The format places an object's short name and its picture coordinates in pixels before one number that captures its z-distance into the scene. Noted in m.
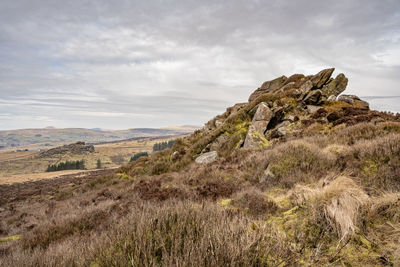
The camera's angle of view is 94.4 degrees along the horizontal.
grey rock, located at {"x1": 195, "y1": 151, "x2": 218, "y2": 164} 12.30
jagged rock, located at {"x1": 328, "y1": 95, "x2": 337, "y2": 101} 16.73
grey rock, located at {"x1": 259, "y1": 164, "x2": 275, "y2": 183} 6.16
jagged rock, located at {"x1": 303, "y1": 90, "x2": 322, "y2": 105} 15.17
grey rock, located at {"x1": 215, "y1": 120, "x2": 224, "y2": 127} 19.92
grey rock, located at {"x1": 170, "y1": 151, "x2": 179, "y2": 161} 16.49
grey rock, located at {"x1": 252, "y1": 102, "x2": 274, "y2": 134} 13.92
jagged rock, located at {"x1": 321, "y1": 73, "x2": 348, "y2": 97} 17.77
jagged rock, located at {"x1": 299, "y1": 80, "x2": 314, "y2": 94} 16.98
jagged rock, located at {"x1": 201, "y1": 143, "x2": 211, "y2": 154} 15.24
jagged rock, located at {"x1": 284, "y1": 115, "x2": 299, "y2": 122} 13.68
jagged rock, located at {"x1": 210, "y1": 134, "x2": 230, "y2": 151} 14.78
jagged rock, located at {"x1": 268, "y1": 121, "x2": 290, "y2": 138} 12.61
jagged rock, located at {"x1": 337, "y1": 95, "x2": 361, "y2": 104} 16.30
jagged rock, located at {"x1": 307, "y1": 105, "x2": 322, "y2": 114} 14.36
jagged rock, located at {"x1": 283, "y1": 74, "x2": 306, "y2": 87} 20.99
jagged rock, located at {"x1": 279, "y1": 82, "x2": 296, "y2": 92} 19.70
